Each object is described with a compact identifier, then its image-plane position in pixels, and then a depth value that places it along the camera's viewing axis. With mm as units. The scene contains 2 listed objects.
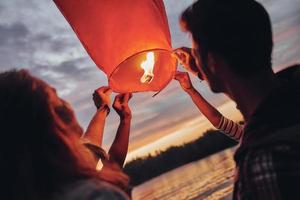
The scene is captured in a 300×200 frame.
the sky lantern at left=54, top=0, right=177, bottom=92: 2084
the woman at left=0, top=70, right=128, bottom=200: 1640
